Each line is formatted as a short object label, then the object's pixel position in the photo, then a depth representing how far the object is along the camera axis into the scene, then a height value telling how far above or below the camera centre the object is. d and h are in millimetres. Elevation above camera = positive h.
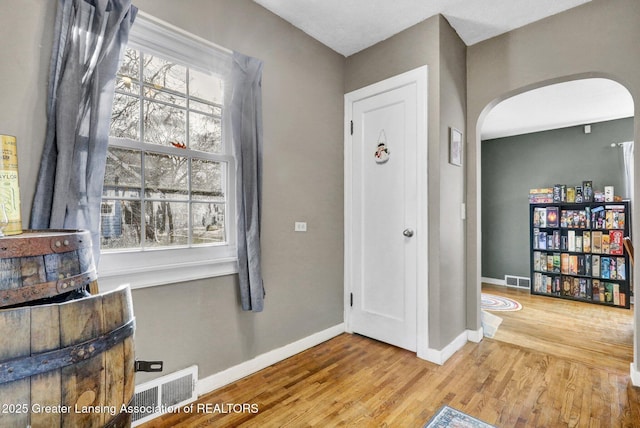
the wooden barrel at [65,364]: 598 -306
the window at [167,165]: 1601 +312
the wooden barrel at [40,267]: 655 -109
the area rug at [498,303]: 3658 -1134
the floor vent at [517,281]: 4707 -1061
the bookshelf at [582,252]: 3848 -531
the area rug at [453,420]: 1549 -1065
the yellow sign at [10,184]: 817 +98
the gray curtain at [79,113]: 1277 +463
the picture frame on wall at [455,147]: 2406 +546
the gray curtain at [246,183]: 1919 +218
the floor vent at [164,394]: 1540 -932
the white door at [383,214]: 2393 +15
